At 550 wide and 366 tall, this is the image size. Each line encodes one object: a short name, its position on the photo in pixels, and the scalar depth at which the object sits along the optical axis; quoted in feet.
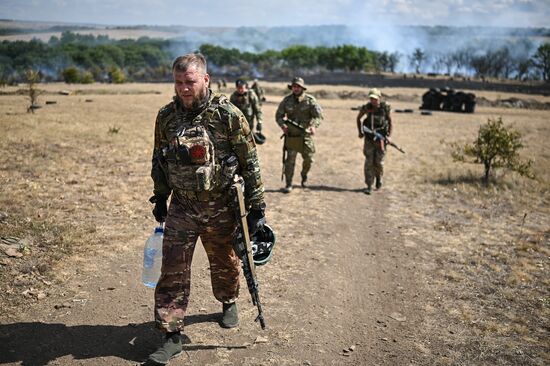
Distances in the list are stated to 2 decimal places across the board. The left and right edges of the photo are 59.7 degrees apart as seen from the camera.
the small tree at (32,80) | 59.78
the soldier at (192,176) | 11.40
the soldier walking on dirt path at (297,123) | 29.63
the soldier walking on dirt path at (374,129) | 30.94
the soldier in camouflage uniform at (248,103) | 35.73
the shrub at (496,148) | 34.73
